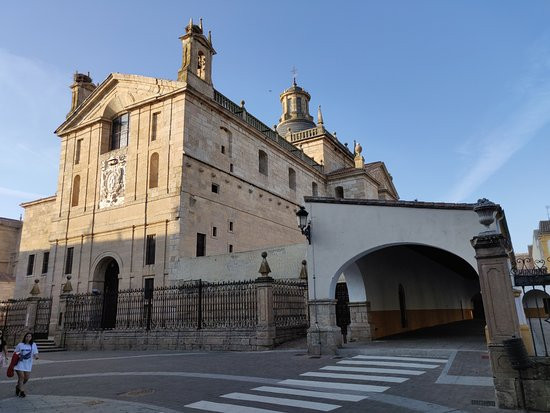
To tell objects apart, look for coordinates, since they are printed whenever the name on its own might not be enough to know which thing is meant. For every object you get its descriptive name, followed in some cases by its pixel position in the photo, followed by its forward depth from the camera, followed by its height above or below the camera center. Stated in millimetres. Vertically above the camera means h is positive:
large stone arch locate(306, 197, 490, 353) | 11000 +2161
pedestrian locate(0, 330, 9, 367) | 9311 -581
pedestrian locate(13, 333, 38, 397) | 8250 -686
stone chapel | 23688 +8209
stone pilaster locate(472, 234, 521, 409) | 6074 +26
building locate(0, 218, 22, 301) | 43594 +8278
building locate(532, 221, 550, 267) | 48406 +7895
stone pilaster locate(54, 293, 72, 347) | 20688 -42
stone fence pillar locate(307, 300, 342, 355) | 12547 -382
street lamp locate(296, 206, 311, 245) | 12867 +2771
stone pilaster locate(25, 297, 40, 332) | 22400 +663
